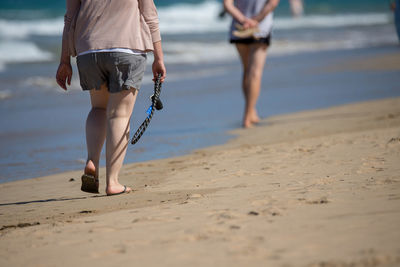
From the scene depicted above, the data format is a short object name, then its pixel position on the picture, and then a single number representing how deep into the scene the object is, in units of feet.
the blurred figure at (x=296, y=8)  274.57
